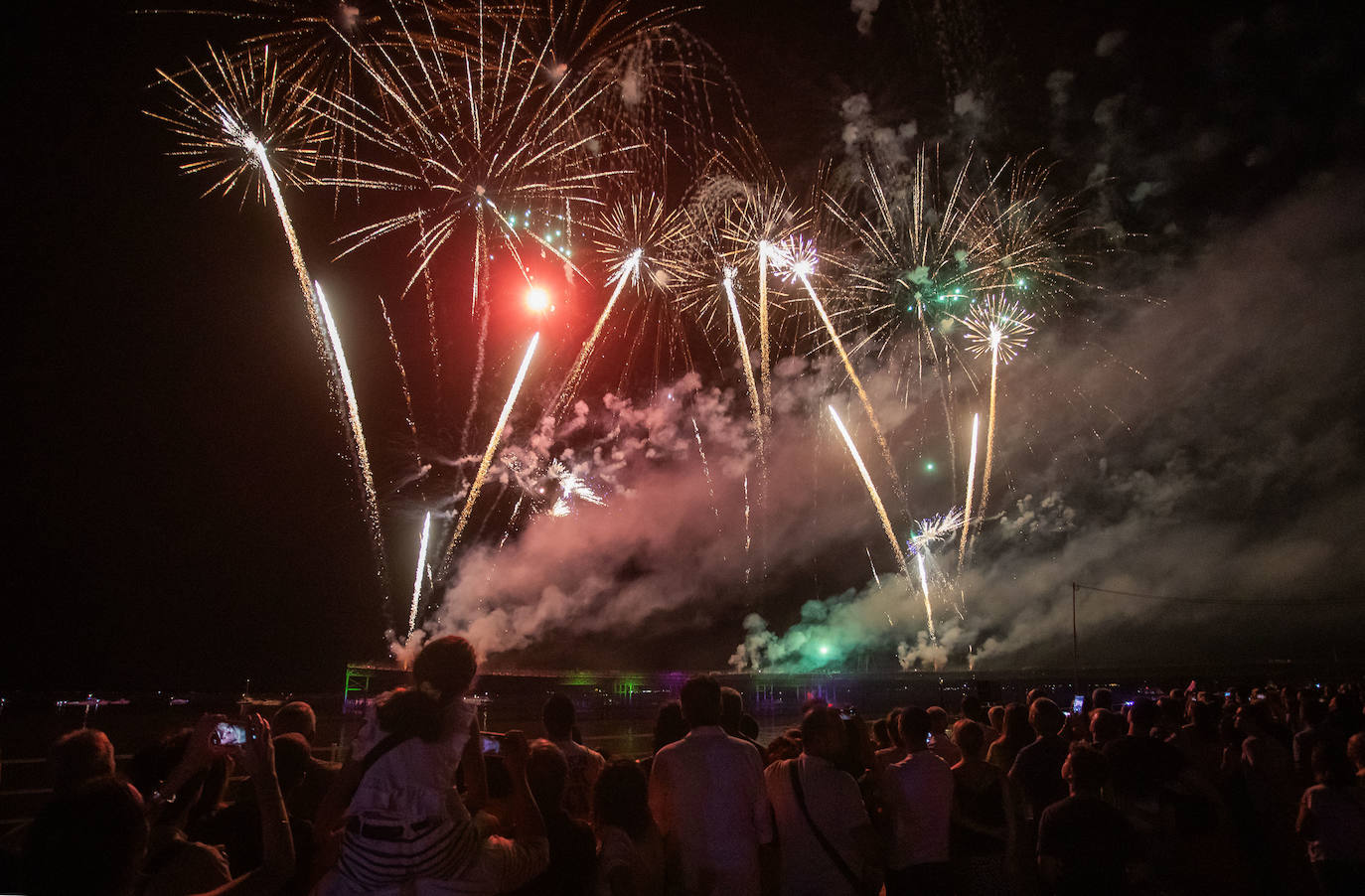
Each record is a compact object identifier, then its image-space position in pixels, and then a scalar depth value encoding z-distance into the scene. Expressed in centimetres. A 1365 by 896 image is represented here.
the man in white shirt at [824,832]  364
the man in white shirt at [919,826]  416
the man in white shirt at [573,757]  402
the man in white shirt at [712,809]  335
